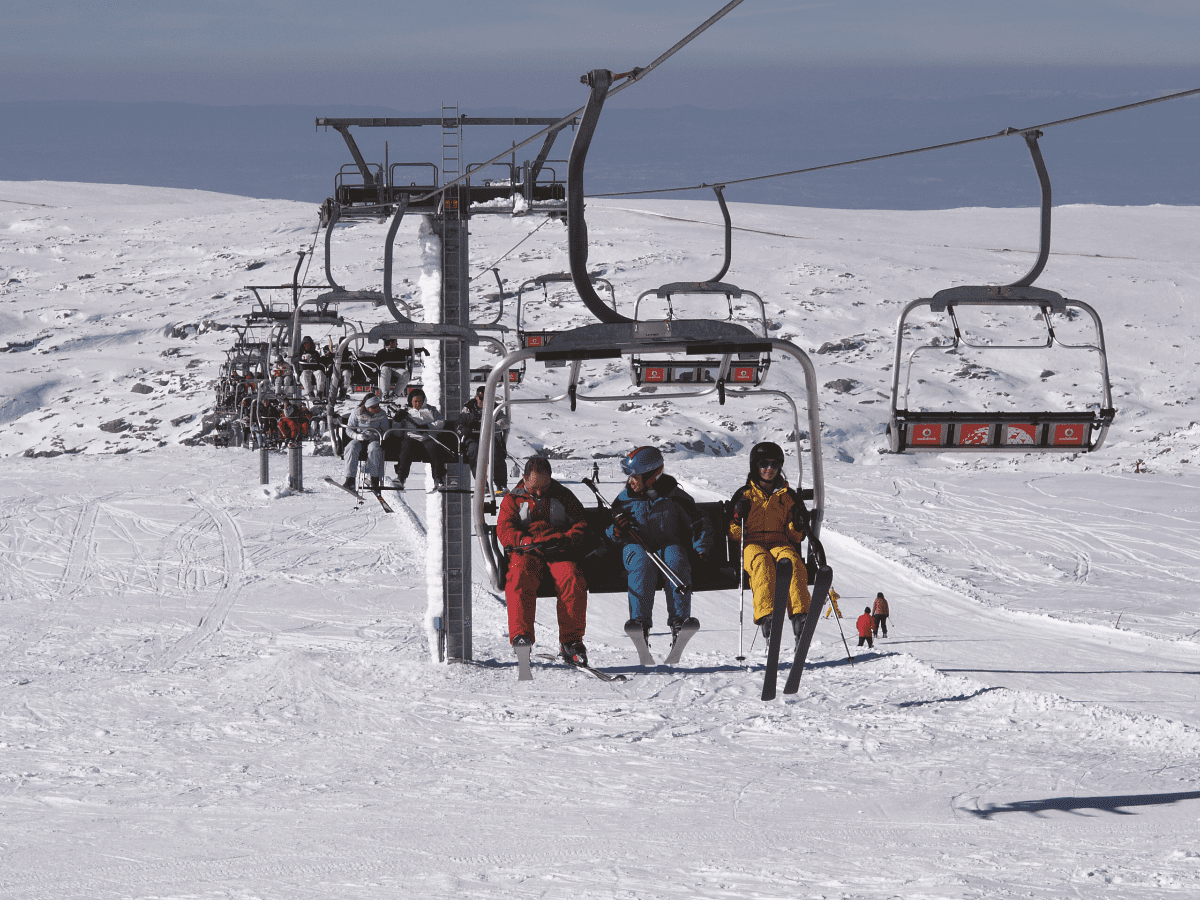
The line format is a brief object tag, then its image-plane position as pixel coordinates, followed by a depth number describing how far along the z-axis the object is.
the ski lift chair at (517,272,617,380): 34.22
